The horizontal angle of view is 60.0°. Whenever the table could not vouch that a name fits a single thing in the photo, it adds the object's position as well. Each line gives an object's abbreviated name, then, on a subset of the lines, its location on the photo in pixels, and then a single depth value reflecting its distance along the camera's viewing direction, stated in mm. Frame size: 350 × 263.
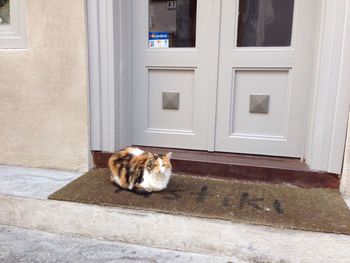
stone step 1656
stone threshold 2152
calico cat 1957
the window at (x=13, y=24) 2459
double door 2316
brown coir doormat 1717
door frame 1968
